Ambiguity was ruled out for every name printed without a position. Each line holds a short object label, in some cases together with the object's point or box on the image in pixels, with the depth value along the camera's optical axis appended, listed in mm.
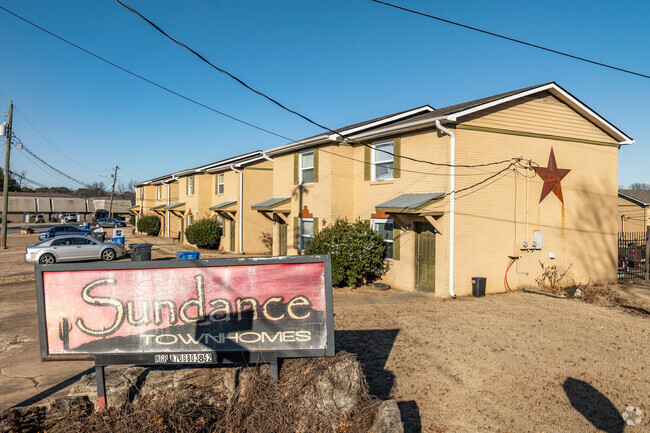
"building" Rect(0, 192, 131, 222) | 79750
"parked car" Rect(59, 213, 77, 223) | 72962
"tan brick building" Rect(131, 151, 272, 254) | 25859
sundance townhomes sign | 5332
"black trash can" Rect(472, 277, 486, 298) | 13102
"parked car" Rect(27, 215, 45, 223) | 73438
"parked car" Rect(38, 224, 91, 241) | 31459
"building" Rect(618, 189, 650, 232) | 27047
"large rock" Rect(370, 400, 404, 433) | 4430
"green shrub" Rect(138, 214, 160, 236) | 43406
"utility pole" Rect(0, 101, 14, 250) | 29281
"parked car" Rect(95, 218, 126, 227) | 58288
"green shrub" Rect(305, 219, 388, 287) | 14859
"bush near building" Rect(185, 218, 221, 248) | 28516
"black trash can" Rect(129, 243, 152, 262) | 17594
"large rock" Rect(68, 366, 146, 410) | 5371
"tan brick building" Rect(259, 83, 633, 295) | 13180
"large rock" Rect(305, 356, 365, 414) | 5016
